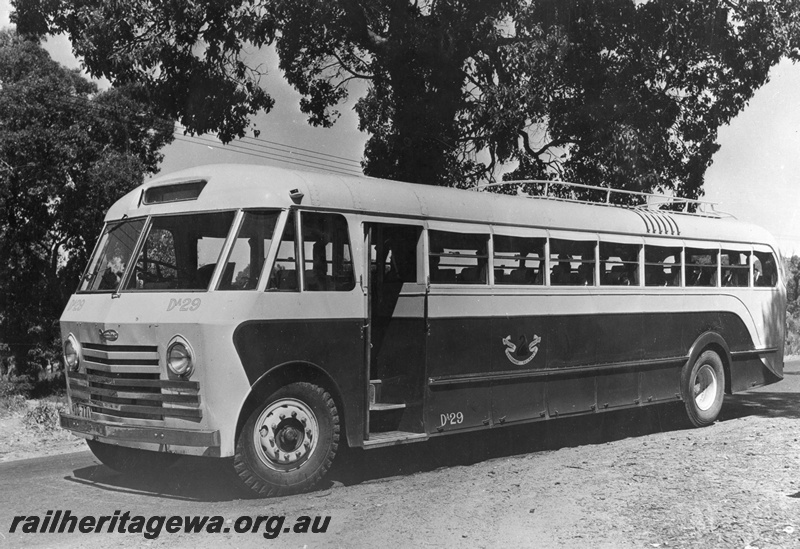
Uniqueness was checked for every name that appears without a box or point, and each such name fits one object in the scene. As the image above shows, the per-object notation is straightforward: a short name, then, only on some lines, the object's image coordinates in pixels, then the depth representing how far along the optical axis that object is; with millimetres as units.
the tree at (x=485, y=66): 15172
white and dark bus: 7488
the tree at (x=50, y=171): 19531
